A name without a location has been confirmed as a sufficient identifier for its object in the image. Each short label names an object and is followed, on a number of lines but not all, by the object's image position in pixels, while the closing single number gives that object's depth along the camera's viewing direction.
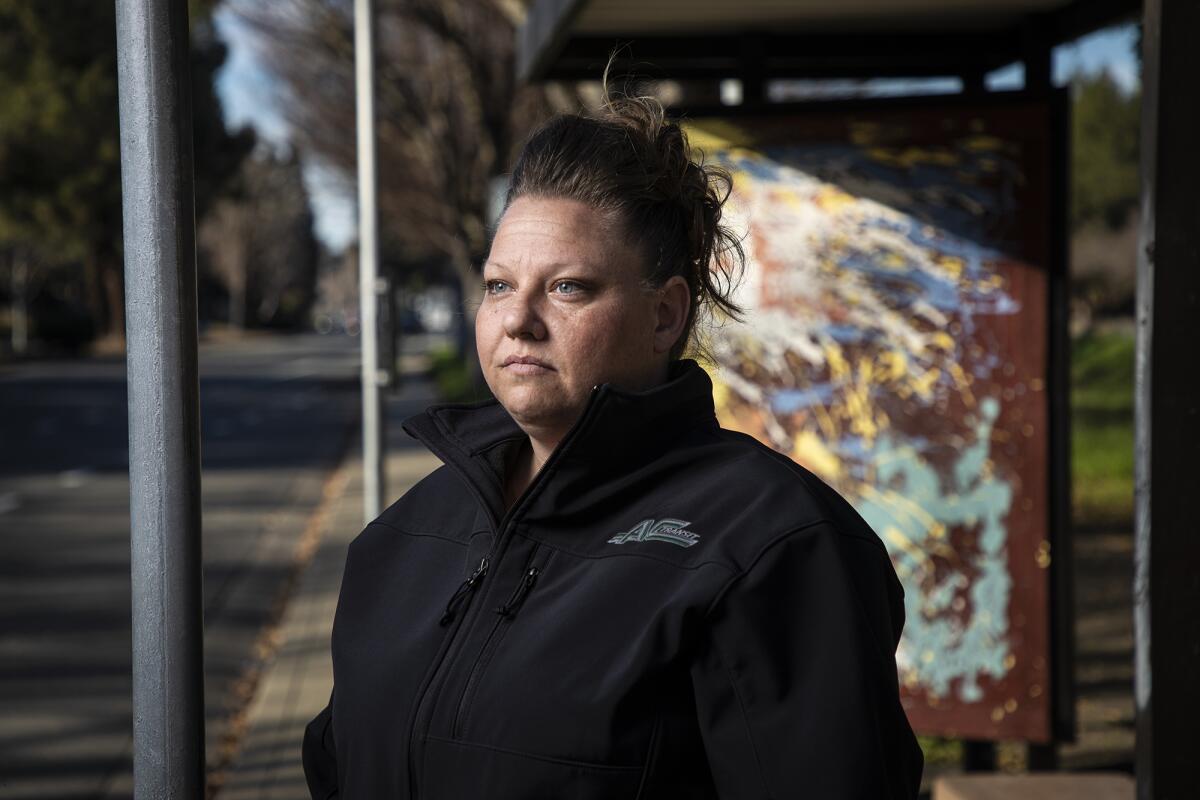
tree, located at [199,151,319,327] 88.56
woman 1.60
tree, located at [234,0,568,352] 16.27
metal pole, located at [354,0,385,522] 8.35
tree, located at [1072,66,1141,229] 30.92
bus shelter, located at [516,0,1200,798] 4.54
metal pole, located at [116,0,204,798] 1.65
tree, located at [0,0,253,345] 38.09
